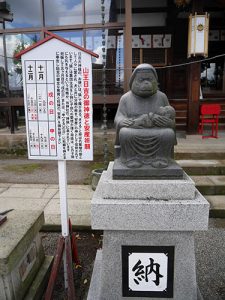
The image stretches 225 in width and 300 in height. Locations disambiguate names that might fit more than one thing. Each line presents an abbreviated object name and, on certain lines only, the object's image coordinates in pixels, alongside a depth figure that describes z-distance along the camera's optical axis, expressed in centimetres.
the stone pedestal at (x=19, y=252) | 233
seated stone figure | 243
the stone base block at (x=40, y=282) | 272
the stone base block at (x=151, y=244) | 245
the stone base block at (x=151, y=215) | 229
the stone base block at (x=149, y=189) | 236
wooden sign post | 244
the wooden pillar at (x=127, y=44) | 719
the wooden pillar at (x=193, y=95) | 809
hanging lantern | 752
